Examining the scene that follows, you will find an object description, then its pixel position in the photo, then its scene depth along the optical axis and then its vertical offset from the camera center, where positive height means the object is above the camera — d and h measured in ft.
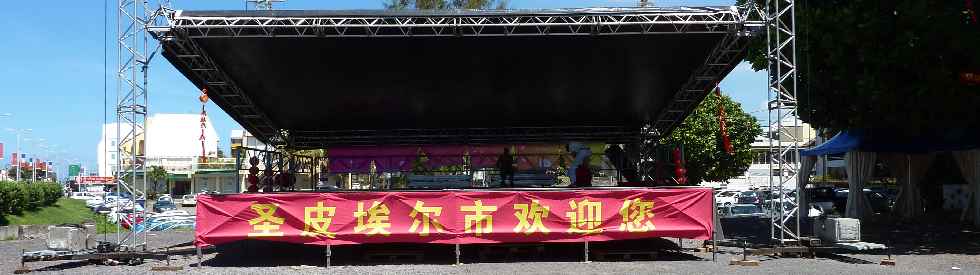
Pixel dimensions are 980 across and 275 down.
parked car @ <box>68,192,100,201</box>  221.87 -11.76
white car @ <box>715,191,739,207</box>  134.92 -7.68
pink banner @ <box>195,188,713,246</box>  40.86 -3.14
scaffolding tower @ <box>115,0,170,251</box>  42.55 +1.43
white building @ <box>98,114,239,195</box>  230.27 +0.02
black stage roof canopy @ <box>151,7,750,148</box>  40.70 +5.09
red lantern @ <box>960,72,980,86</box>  48.70 +4.43
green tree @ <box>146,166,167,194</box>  242.17 -6.25
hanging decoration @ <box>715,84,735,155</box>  50.03 +1.10
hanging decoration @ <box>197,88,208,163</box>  49.03 +3.03
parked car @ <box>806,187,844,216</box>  111.49 -5.78
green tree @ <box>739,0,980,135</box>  47.52 +5.90
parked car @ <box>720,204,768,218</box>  89.81 -6.32
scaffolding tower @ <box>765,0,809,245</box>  42.39 +2.52
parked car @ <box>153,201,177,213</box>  139.68 -9.40
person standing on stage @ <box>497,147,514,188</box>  67.87 -1.06
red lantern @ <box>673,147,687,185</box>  59.26 -1.08
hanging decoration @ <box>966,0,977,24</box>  45.09 +7.76
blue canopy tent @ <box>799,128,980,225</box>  69.31 -0.09
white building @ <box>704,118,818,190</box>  220.39 -6.33
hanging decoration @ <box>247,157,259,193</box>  68.03 -1.83
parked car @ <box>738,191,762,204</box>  130.62 -7.25
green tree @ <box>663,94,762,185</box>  144.56 +2.46
